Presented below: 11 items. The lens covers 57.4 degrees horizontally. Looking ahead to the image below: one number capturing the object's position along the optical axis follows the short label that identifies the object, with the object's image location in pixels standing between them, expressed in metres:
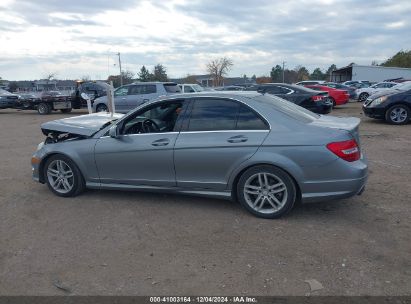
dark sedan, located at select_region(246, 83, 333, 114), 13.67
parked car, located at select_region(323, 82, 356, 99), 26.14
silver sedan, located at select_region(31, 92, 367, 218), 4.20
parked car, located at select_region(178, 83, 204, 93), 18.14
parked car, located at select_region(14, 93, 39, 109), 21.29
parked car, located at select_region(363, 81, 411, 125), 11.89
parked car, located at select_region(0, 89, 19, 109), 22.34
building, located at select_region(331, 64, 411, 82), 53.16
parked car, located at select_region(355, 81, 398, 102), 26.36
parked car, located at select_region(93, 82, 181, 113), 15.76
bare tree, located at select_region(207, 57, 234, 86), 78.44
